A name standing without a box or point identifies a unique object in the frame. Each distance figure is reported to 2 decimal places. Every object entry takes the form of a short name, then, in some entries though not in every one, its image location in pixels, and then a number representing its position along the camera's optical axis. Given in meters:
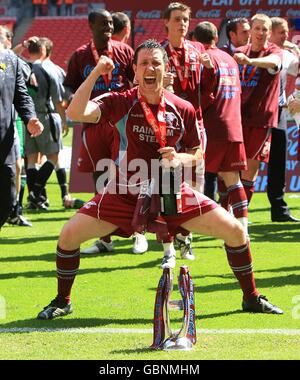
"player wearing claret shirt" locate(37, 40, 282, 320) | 6.82
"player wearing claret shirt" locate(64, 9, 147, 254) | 10.28
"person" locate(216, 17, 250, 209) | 11.22
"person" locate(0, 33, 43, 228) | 8.07
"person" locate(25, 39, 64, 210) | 14.00
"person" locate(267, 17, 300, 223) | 12.09
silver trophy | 6.32
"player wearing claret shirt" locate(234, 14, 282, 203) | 10.77
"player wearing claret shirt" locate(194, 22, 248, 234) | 9.76
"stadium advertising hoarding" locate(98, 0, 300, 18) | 18.19
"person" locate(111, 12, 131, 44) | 11.19
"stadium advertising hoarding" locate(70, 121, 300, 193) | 15.27
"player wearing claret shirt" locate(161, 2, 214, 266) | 9.45
